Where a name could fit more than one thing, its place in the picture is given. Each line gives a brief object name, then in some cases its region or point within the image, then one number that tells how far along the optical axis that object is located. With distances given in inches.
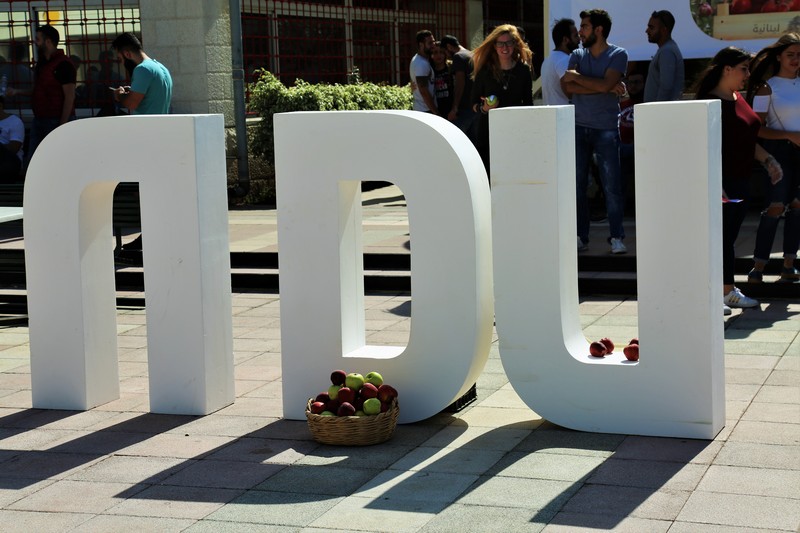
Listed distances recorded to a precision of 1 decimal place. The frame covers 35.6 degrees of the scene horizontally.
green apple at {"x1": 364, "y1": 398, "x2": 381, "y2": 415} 225.5
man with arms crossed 388.5
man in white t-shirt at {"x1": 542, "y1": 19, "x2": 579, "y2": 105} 415.8
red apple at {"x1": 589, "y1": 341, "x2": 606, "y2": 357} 233.5
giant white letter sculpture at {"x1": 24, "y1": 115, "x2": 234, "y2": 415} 249.8
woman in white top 346.0
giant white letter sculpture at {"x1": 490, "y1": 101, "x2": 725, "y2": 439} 219.5
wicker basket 223.1
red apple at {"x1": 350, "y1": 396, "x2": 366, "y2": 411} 228.7
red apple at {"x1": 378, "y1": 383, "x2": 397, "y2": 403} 229.1
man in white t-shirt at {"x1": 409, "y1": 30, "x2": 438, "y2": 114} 548.1
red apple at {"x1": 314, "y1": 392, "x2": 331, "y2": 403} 230.7
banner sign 474.0
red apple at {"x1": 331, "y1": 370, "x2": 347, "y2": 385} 232.7
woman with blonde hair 406.9
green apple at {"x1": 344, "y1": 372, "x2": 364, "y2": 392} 230.8
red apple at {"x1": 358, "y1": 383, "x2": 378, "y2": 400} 229.3
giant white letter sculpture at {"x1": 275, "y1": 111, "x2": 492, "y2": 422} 232.4
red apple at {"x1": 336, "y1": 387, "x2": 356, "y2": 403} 227.8
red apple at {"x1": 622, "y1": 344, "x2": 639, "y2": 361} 232.5
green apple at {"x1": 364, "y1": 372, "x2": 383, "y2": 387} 233.8
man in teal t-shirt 434.3
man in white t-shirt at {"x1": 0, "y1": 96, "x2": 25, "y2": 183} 562.3
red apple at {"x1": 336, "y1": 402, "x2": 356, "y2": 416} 224.8
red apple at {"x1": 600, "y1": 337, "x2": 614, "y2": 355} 236.2
